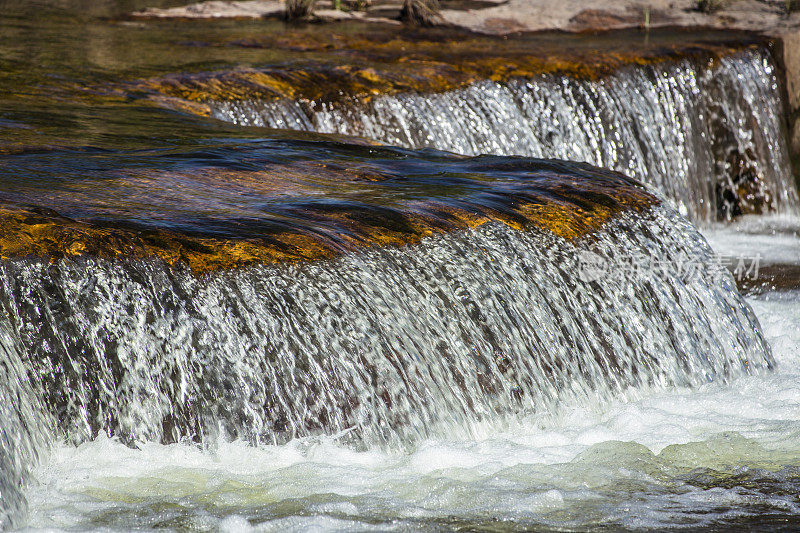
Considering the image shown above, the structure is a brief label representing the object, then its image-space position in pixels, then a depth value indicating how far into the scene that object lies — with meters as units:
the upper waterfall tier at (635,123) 15.23
